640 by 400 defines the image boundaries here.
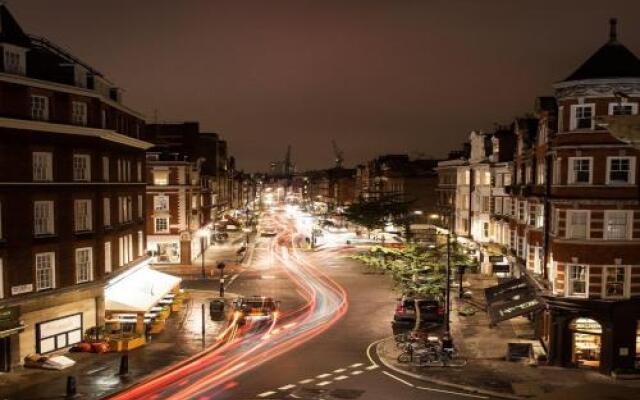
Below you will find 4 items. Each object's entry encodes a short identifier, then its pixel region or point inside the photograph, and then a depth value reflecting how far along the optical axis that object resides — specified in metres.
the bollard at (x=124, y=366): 28.50
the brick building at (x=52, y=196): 29.94
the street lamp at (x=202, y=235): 74.34
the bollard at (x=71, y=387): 25.50
